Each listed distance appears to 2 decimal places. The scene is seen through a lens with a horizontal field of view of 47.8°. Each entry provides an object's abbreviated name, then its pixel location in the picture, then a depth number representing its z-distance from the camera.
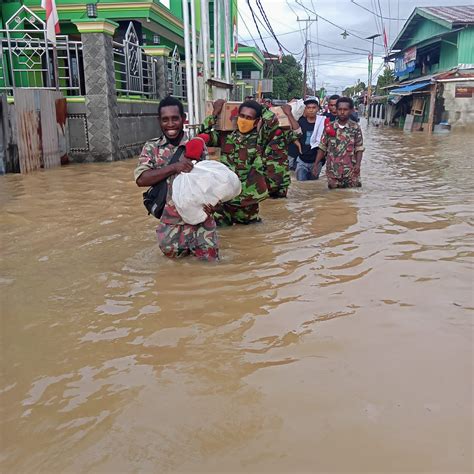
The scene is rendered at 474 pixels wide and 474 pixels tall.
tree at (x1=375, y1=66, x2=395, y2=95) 47.27
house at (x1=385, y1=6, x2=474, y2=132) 23.19
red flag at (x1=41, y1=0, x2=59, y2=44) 9.98
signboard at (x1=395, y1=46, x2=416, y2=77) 29.72
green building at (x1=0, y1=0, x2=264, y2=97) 14.70
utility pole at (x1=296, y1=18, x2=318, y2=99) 41.56
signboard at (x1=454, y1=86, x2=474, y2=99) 23.16
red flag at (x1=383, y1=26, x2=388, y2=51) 35.38
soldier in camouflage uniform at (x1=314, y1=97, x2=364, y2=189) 6.99
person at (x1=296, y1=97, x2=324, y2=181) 7.92
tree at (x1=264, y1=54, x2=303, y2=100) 52.11
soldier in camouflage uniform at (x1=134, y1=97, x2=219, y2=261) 3.82
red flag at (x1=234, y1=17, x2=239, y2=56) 19.38
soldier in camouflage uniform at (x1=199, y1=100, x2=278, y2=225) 5.17
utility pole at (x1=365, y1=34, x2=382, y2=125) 45.56
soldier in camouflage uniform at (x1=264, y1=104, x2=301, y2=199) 6.64
